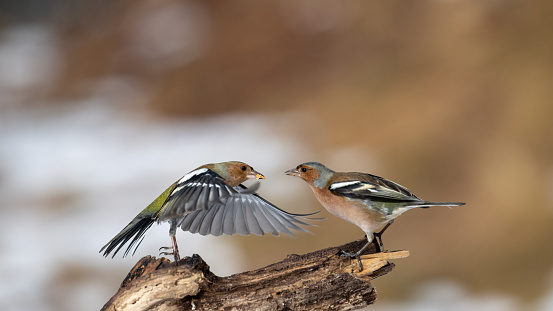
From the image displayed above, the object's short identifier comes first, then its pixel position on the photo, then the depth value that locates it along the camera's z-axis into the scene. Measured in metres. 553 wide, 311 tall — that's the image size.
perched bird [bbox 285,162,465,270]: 7.53
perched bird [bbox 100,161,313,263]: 7.28
